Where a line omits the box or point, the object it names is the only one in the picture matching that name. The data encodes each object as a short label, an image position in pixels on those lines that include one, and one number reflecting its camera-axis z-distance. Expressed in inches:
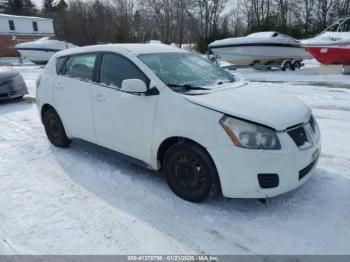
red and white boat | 513.2
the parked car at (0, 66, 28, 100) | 329.4
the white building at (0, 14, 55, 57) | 1427.2
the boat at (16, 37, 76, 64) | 904.8
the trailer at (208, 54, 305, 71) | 631.6
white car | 109.2
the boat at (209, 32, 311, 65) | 620.1
